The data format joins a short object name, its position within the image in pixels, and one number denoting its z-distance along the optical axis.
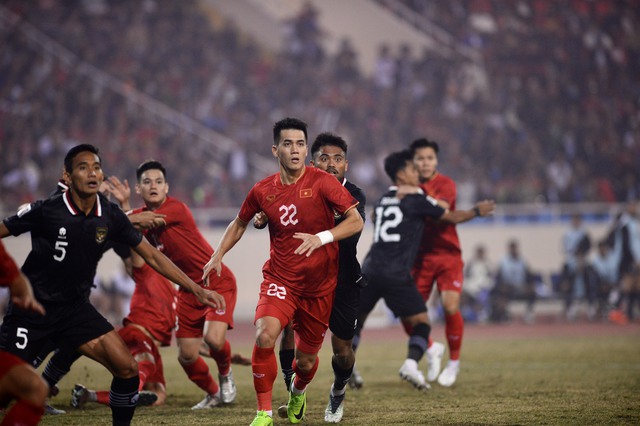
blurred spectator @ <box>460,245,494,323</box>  41.56
